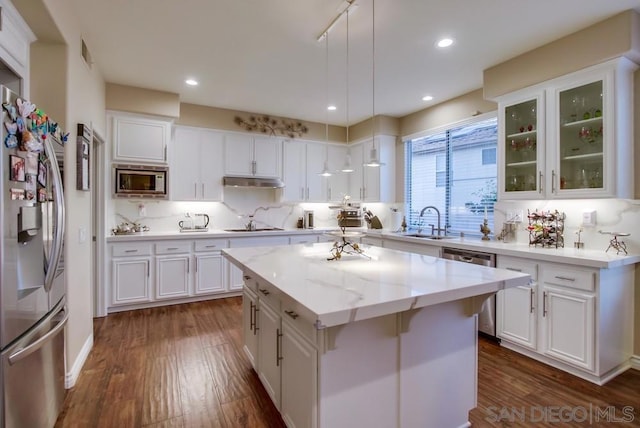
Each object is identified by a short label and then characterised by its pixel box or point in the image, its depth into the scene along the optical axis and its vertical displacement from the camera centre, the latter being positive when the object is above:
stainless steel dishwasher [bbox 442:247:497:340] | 3.03 -0.86
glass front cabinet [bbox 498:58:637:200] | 2.46 +0.65
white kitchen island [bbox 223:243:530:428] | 1.40 -0.65
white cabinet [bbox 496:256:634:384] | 2.34 -0.82
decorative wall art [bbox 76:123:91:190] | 2.43 +0.41
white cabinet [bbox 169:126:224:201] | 4.41 +0.66
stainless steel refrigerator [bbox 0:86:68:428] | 1.36 -0.27
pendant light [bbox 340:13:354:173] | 2.54 +0.39
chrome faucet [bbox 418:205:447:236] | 4.24 +0.00
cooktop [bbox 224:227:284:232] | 4.91 -0.28
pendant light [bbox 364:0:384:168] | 2.34 +1.45
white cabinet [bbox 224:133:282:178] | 4.73 +0.86
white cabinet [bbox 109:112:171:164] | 3.84 +0.91
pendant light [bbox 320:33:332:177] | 2.74 +1.49
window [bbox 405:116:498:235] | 3.84 +0.50
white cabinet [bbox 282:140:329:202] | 5.20 +0.67
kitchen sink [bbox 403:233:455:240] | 3.94 -0.31
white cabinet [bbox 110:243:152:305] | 3.78 -0.75
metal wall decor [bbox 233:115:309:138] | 4.85 +1.36
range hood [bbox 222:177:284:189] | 4.64 +0.45
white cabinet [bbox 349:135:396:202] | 5.00 +0.61
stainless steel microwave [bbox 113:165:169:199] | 3.89 +0.38
